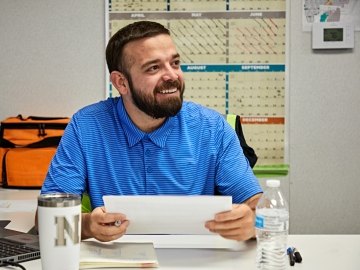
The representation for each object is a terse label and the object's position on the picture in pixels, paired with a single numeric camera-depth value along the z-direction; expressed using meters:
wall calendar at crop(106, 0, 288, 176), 4.04
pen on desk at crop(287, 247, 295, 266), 2.57
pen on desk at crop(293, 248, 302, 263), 2.60
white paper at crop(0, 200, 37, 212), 3.25
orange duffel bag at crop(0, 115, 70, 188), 3.83
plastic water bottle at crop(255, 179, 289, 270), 2.55
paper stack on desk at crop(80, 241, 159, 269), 2.54
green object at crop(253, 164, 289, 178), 4.06
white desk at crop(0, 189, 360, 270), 2.58
